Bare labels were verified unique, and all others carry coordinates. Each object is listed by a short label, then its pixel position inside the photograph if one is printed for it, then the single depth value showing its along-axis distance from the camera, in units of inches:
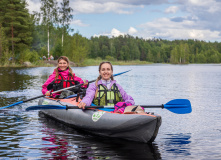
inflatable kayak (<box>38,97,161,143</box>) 220.4
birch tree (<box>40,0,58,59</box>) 1932.1
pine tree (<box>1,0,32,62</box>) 1628.9
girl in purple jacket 259.9
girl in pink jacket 346.3
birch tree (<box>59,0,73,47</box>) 2068.4
